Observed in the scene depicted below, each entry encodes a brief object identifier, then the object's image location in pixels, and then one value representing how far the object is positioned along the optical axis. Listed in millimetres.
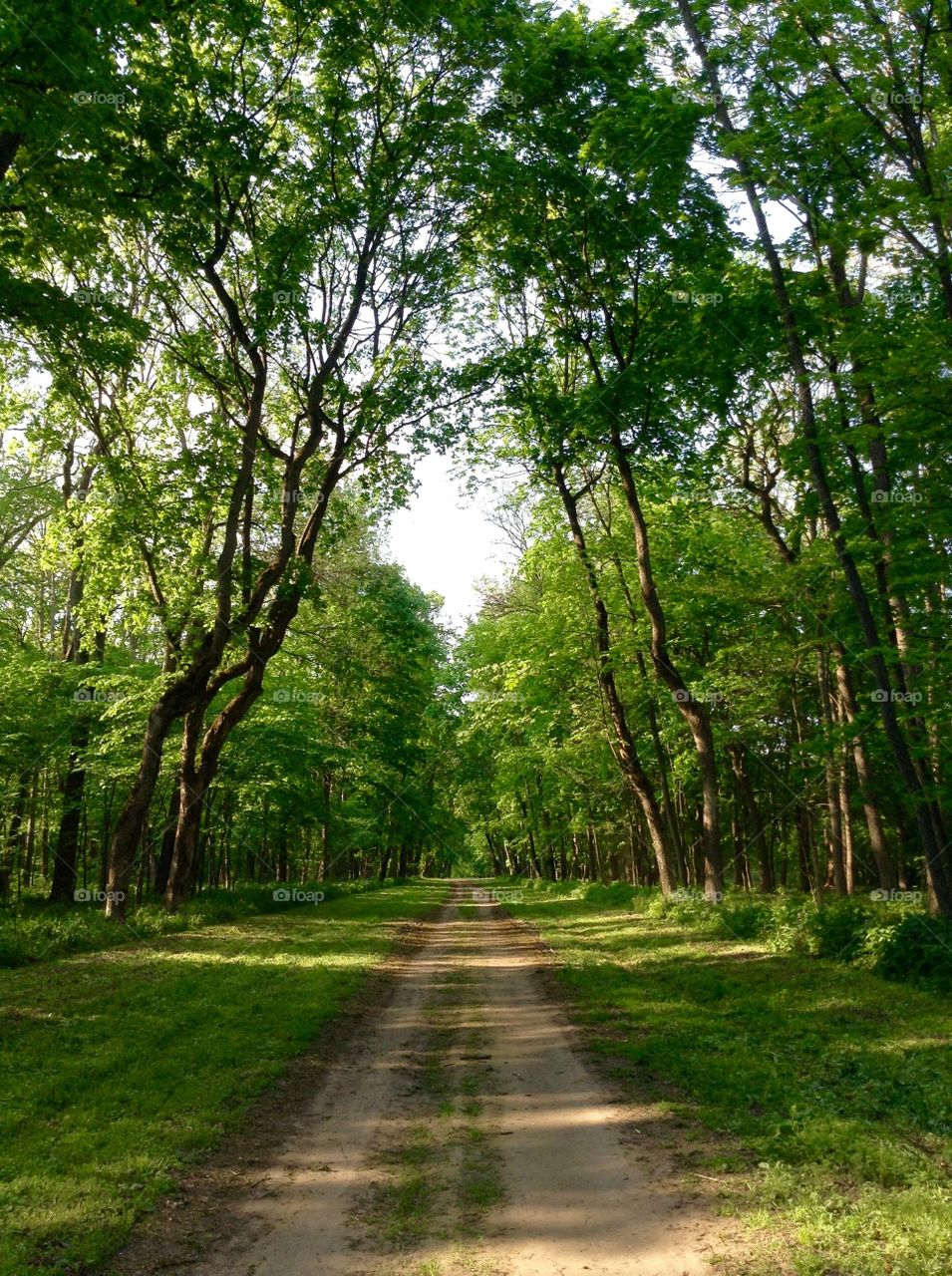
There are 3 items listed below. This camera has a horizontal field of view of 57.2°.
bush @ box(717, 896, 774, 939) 15594
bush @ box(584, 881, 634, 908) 25828
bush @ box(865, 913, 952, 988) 10938
